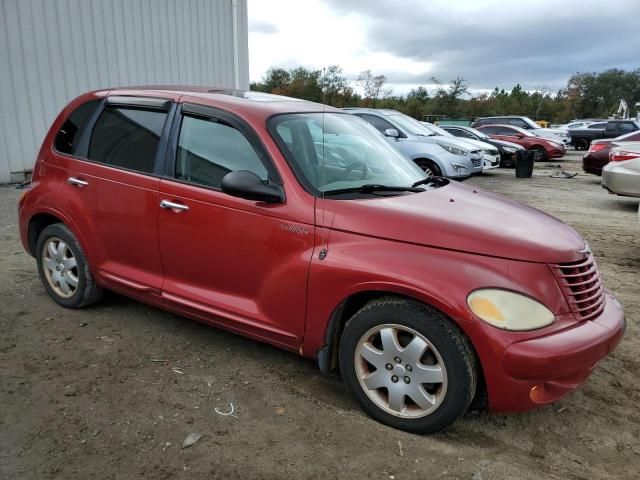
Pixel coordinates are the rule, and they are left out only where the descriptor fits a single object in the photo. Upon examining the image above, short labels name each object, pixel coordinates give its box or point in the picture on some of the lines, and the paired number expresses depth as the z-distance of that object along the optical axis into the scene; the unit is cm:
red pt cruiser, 253
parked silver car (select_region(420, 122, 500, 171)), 1388
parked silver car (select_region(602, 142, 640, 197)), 888
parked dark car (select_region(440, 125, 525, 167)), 1717
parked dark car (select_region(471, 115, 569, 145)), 2234
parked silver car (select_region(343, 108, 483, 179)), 1082
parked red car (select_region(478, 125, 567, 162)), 1936
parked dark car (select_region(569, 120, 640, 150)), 2378
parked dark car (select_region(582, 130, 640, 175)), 1287
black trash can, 1430
